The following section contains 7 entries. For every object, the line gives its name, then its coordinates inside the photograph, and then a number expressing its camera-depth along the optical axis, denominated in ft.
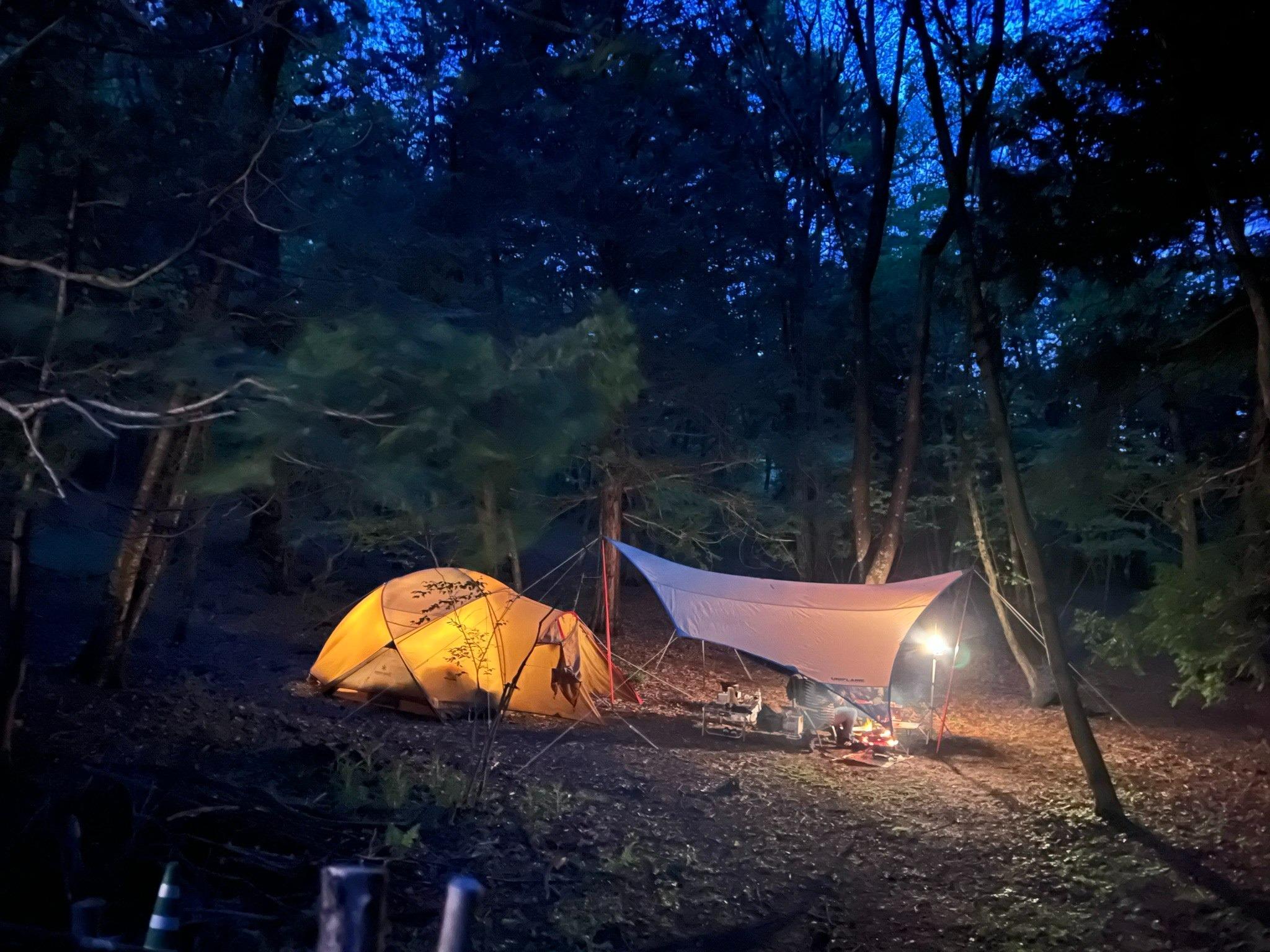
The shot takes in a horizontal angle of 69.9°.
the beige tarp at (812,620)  27.09
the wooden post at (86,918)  7.46
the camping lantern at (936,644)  30.60
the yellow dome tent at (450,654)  29.14
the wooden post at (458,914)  6.73
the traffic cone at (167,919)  7.58
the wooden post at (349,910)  6.70
